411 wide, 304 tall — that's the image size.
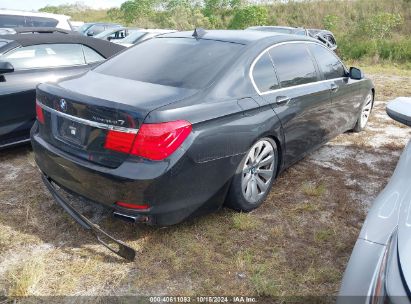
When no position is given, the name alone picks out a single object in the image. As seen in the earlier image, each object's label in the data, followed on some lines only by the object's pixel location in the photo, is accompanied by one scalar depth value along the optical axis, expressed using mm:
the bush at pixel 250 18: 23422
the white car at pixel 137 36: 11027
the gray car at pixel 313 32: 11258
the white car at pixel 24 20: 8891
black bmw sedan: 2418
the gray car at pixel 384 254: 1342
